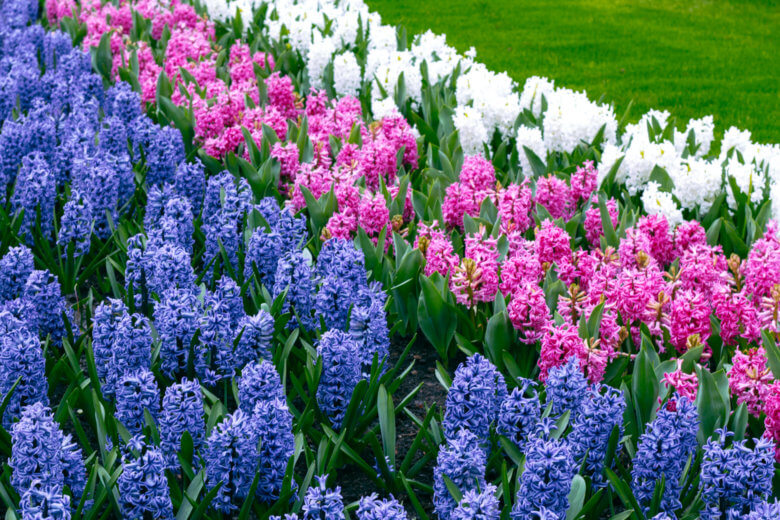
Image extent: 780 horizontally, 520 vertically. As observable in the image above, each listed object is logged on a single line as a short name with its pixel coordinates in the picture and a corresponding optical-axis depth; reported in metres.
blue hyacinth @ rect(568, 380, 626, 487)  2.81
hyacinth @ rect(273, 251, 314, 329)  3.69
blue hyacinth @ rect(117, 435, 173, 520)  2.52
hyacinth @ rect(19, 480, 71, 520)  2.37
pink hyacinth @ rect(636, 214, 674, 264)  4.19
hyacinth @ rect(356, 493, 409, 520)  2.28
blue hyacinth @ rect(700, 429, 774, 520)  2.56
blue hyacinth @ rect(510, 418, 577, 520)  2.48
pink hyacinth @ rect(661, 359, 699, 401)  3.10
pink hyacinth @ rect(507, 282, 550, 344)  3.47
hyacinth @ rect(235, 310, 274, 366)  3.32
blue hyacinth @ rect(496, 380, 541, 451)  2.91
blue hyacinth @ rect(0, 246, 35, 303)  3.74
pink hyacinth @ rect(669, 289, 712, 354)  3.41
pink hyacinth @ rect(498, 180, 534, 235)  4.39
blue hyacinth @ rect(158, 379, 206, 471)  2.83
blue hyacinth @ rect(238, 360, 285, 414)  2.90
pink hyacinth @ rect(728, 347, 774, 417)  3.09
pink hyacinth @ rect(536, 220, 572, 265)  3.96
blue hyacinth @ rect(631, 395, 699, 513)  2.71
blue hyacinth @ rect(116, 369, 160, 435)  2.93
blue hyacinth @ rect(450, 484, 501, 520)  2.34
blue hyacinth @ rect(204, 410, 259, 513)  2.62
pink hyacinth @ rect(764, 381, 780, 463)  2.93
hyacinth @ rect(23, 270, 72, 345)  3.58
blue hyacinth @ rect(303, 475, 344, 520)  2.35
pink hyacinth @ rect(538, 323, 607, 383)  3.25
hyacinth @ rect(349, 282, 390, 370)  3.34
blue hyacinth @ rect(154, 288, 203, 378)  3.31
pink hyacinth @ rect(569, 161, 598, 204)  4.81
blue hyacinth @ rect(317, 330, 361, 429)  3.10
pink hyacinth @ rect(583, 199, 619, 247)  4.42
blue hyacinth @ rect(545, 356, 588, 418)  2.96
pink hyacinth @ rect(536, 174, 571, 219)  4.68
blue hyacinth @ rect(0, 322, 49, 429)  3.06
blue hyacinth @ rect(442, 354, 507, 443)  2.88
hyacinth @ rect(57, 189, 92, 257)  4.21
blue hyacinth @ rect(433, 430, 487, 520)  2.60
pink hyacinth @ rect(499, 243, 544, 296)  3.75
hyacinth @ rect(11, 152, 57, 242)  4.44
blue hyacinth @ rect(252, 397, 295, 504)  2.69
